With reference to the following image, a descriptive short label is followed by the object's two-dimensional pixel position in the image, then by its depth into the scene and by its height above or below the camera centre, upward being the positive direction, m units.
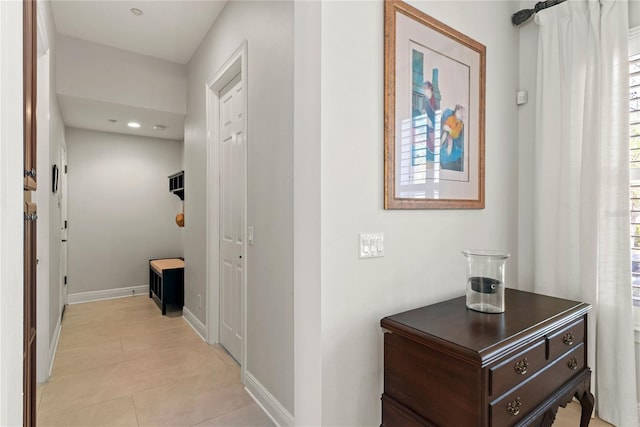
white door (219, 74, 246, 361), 2.71 -0.03
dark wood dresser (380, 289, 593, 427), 1.20 -0.64
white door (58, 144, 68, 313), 3.88 -0.28
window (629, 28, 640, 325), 1.94 +0.33
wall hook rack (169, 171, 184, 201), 4.24 +0.36
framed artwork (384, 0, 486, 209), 1.62 +0.54
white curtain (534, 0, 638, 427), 1.90 +0.19
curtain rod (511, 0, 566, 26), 2.18 +1.38
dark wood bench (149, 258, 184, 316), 4.04 -0.95
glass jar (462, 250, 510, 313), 1.56 -0.35
